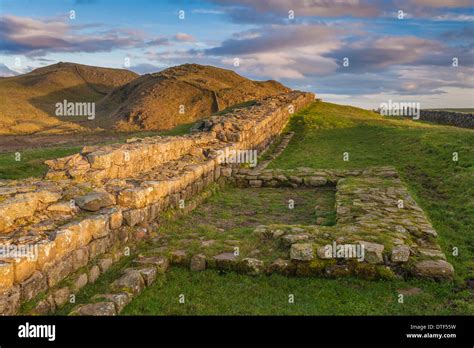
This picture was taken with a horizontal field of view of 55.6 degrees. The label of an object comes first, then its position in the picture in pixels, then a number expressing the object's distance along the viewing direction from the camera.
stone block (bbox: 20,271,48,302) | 4.88
